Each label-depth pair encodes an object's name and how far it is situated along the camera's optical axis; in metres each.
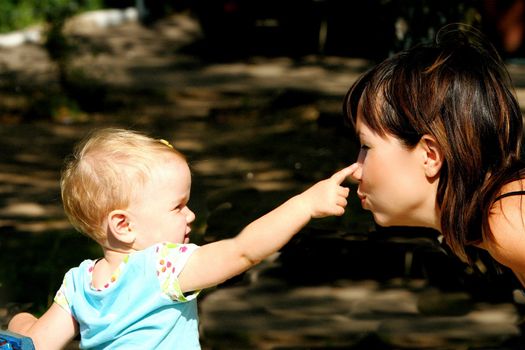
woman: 4.45
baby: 4.08
